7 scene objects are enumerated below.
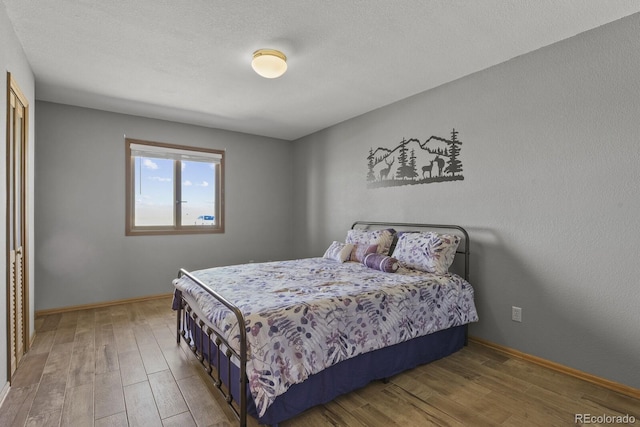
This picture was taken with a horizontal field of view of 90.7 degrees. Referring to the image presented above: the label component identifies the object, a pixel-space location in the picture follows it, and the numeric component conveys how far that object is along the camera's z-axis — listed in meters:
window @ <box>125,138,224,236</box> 4.27
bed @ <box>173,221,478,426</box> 1.72
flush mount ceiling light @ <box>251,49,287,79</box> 2.48
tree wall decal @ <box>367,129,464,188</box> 3.15
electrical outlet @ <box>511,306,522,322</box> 2.66
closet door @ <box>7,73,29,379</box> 2.24
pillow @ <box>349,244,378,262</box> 3.29
